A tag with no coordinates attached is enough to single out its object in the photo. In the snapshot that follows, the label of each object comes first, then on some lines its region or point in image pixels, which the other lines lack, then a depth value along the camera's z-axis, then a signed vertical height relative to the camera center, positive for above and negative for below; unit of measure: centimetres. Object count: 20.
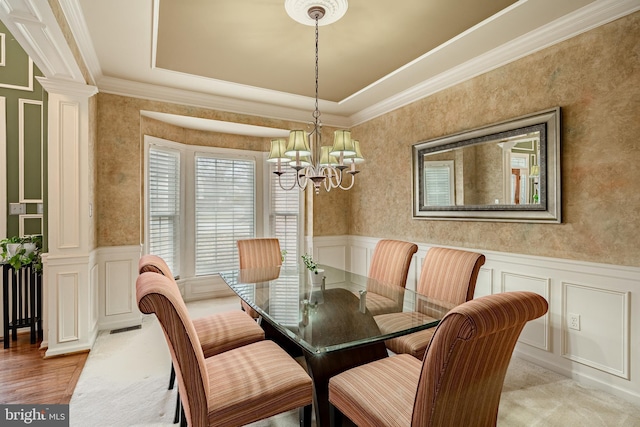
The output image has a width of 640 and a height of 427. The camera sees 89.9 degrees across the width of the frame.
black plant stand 299 -81
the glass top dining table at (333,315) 162 -61
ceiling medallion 216 +142
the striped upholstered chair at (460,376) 102 -59
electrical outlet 239 -82
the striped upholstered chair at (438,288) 190 -54
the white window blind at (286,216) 486 -4
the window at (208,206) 414 +10
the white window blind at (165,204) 404 +13
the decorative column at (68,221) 280 -6
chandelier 220 +49
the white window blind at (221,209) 454 +7
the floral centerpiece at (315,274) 255 -49
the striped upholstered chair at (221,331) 198 -80
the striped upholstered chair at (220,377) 125 -79
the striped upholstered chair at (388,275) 217 -56
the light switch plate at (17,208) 331 +7
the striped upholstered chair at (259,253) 338 -43
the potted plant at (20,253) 290 -35
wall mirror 253 +37
